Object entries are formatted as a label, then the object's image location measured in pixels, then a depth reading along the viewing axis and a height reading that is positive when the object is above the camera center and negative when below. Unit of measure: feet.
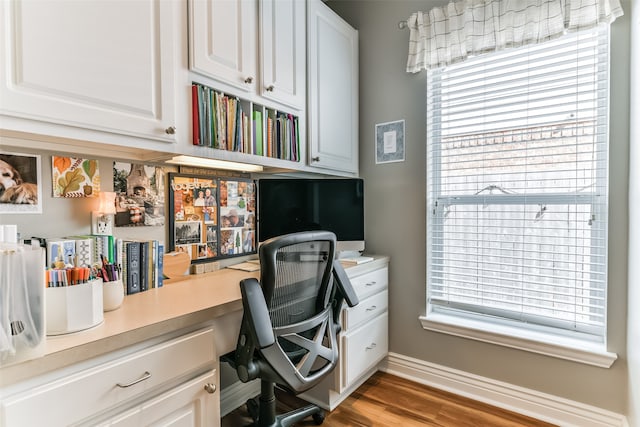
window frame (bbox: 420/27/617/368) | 5.64 -2.43
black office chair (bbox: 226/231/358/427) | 3.83 -1.43
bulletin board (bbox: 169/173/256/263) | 5.64 -0.17
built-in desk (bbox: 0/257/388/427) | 2.64 -1.49
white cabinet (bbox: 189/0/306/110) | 4.58 +2.54
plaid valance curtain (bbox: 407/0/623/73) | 5.34 +3.25
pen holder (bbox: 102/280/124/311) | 3.80 -1.02
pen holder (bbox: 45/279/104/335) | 3.07 -0.95
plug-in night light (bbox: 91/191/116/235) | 4.60 -0.07
